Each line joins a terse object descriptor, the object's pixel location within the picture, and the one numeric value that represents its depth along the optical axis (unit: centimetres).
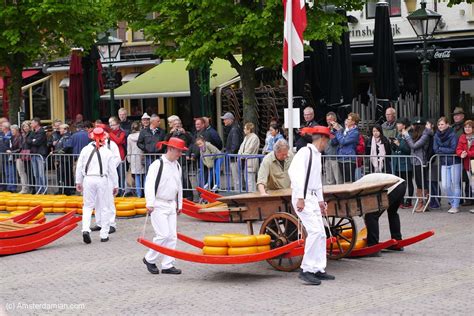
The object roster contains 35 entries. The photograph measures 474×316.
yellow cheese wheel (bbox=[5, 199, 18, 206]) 1989
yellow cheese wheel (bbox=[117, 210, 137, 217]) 1897
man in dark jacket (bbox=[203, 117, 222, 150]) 2128
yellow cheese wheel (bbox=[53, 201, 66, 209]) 1970
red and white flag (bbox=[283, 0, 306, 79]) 1627
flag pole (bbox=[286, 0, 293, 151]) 1583
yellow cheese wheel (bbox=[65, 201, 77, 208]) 1958
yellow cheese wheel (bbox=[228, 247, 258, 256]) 1225
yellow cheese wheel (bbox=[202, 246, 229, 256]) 1237
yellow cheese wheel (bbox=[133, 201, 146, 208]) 1916
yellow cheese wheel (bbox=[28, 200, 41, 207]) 1966
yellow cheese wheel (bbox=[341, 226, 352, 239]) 1363
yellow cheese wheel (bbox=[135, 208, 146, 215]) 1917
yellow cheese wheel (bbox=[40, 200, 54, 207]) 1970
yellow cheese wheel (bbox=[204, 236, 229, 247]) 1238
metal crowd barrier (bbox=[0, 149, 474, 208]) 1833
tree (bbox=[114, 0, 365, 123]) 2280
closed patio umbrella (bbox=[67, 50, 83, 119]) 3222
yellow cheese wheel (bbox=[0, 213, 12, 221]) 1653
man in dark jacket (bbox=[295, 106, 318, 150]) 2000
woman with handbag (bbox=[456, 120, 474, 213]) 1797
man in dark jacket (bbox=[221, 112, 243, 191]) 2156
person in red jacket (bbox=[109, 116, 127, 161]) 2231
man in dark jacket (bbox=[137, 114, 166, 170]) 2161
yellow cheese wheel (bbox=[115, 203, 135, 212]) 1897
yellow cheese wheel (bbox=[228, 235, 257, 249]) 1229
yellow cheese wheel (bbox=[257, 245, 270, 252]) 1241
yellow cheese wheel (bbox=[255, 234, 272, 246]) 1243
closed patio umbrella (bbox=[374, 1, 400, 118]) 2442
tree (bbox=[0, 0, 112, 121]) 2708
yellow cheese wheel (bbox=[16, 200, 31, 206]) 1977
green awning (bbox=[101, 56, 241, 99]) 3103
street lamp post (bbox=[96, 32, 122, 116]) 2614
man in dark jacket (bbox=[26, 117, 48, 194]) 2298
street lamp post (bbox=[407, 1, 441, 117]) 2200
